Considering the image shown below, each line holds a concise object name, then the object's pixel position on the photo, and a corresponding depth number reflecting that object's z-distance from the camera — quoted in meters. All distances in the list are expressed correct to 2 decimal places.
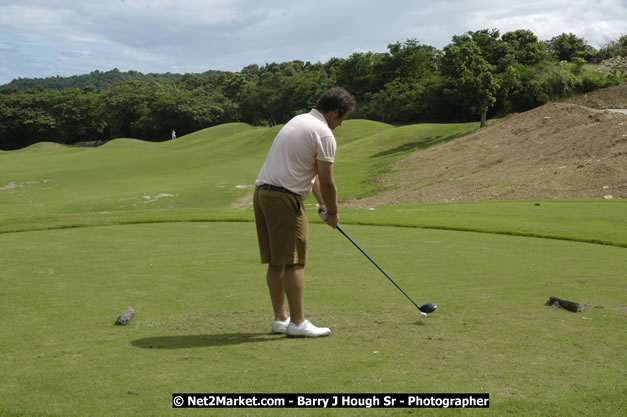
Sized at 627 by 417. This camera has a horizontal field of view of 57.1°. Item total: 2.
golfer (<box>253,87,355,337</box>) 4.78
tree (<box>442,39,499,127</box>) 36.25
